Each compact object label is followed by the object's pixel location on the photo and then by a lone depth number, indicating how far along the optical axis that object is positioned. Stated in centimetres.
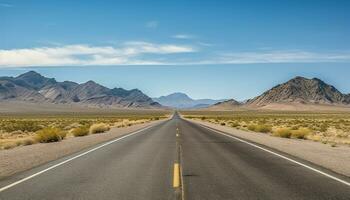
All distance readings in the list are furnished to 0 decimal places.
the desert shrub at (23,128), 4761
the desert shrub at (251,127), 4293
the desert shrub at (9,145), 2165
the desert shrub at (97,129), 3709
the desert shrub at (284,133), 3039
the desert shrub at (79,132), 3240
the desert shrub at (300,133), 3008
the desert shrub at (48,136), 2486
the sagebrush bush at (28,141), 2362
